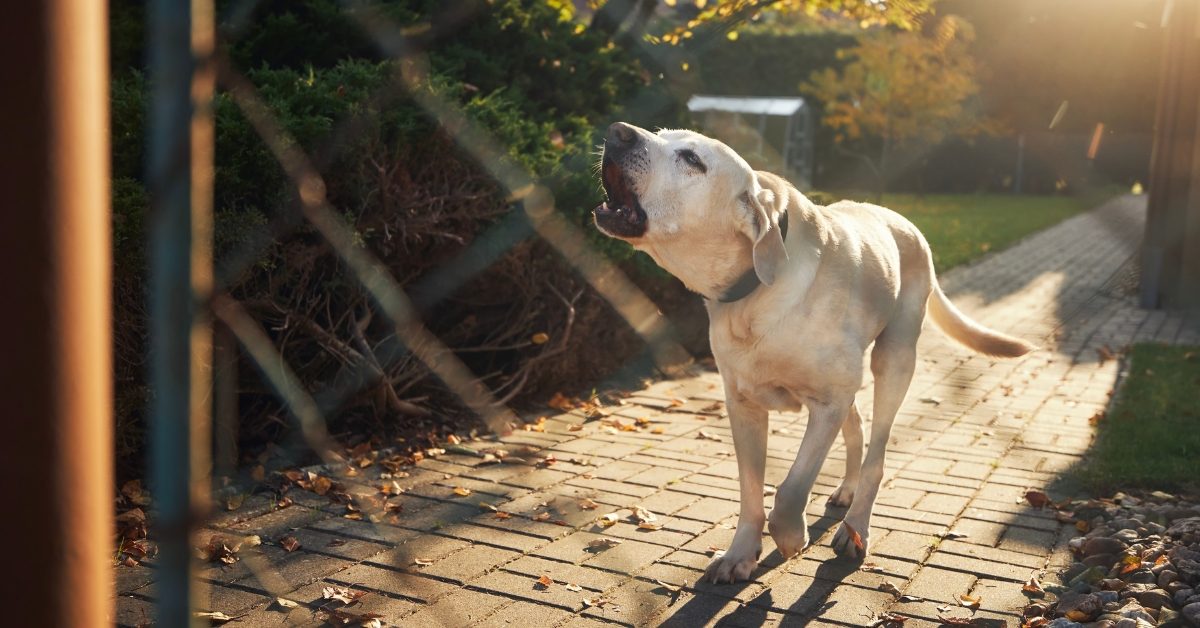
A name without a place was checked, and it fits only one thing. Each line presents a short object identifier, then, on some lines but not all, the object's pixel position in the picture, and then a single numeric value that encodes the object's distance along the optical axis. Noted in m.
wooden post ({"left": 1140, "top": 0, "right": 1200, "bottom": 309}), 11.49
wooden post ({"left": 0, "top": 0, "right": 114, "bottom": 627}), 0.85
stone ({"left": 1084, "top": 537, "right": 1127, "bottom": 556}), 4.22
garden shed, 27.75
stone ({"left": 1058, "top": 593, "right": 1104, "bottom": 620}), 3.60
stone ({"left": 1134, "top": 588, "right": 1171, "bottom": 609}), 3.66
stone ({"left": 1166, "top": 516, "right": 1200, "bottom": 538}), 4.32
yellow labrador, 3.79
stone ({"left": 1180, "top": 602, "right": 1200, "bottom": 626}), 3.50
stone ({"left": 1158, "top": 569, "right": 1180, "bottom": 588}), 3.83
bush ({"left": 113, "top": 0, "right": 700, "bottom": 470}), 5.05
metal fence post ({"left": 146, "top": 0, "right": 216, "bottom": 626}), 1.01
